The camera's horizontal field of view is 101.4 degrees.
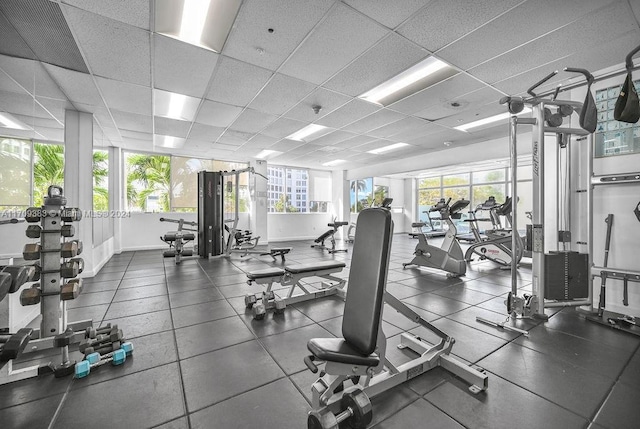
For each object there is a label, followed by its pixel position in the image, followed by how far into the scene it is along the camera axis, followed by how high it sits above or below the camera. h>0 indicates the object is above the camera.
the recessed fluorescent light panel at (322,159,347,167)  9.02 +1.82
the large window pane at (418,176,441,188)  12.30 +1.47
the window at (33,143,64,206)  4.11 +0.88
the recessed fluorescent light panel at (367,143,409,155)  7.05 +1.83
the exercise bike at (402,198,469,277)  4.54 -0.71
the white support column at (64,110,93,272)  4.35 +0.73
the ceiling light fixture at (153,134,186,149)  6.29 +1.82
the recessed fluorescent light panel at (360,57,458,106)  3.27 +1.83
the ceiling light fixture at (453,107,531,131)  4.90 +1.83
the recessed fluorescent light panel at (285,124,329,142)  5.63 +1.84
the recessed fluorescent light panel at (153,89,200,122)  4.07 +1.82
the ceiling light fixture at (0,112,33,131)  3.10 +1.18
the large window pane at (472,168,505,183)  10.12 +1.49
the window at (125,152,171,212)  7.72 +0.92
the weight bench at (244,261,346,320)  2.92 -0.83
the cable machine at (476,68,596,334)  2.66 -0.22
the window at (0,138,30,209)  2.92 +0.49
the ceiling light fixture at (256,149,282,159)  7.68 +1.81
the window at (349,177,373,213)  12.27 +0.90
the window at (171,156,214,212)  8.16 +0.92
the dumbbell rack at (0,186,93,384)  1.87 -0.48
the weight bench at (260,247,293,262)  5.87 -0.87
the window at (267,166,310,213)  10.10 +0.91
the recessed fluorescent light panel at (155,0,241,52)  2.30 +1.83
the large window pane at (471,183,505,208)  10.24 +0.83
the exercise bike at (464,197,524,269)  5.12 -0.60
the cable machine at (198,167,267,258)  6.48 -0.06
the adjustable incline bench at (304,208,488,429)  1.25 -0.65
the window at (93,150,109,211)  5.89 +0.75
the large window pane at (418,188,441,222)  12.53 +0.66
